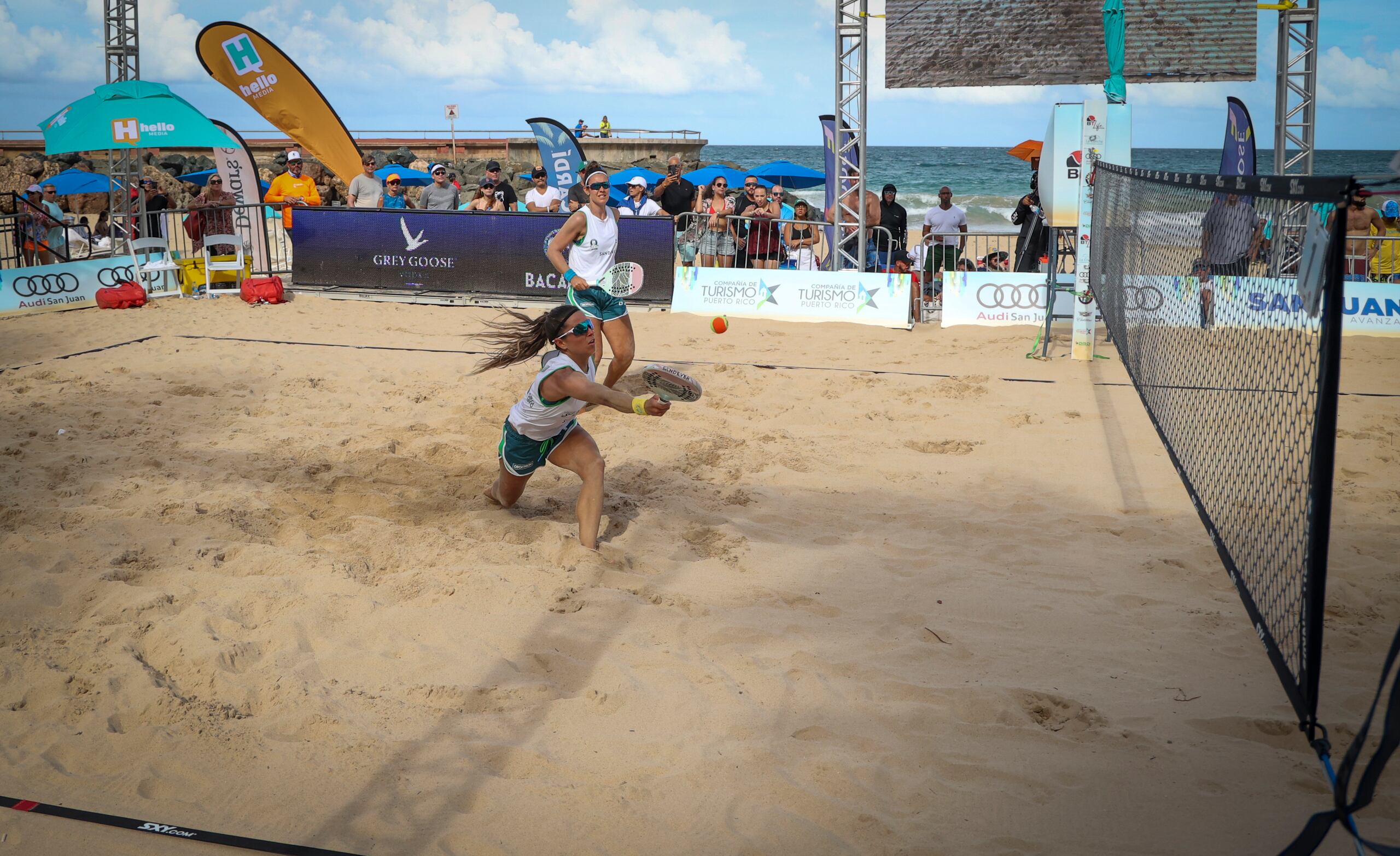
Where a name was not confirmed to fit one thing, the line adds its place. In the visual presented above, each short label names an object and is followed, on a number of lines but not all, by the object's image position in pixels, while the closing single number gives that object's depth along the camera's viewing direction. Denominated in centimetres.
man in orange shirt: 1538
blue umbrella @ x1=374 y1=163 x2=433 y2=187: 2659
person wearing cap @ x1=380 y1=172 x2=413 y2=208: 1496
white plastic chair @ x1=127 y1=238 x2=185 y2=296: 1339
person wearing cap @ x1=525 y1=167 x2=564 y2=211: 1491
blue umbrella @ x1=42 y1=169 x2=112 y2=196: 2119
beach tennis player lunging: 469
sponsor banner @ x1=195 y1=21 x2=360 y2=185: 1521
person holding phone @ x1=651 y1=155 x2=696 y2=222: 1491
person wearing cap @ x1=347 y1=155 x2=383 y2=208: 1510
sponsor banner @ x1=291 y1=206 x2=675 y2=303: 1320
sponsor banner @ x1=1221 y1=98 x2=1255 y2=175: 1249
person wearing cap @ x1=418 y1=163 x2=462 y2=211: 1461
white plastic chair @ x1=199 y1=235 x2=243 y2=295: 1369
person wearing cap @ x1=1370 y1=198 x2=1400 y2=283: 1138
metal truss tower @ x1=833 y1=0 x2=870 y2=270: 1195
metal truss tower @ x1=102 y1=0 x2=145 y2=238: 1327
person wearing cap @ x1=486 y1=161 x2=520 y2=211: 1517
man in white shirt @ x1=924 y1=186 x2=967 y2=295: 1286
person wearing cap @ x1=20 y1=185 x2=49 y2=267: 1484
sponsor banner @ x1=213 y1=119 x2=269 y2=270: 1444
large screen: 1312
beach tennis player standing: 732
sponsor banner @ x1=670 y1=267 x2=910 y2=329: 1194
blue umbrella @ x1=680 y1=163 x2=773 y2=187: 1977
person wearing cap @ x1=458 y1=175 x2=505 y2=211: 1497
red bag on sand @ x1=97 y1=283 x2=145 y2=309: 1262
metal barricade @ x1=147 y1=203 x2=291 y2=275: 1470
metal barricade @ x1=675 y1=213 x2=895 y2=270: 1352
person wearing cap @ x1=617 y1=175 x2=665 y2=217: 1117
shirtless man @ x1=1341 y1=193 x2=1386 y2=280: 1184
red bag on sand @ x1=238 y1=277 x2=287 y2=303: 1318
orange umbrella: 1692
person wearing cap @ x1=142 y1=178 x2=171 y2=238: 1493
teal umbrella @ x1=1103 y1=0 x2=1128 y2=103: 927
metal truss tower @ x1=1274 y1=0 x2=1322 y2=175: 1249
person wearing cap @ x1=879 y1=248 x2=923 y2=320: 1206
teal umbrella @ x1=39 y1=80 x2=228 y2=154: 1225
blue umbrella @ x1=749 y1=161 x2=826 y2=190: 2056
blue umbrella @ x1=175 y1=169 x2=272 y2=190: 2791
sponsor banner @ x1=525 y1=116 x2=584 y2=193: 1634
